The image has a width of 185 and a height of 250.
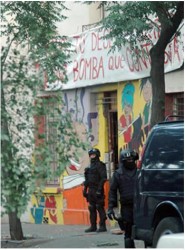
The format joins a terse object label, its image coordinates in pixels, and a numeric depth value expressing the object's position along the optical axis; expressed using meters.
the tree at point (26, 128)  9.21
